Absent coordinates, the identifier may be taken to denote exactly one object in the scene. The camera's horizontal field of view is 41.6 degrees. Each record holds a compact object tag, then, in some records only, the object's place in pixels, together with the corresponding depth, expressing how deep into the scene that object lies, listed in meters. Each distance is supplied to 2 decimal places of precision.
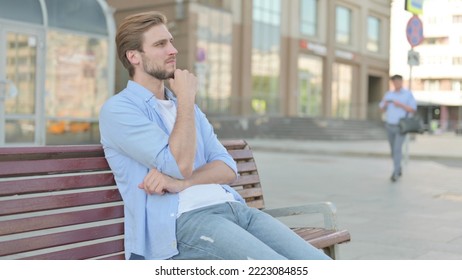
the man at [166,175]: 2.28
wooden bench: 2.23
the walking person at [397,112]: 9.23
